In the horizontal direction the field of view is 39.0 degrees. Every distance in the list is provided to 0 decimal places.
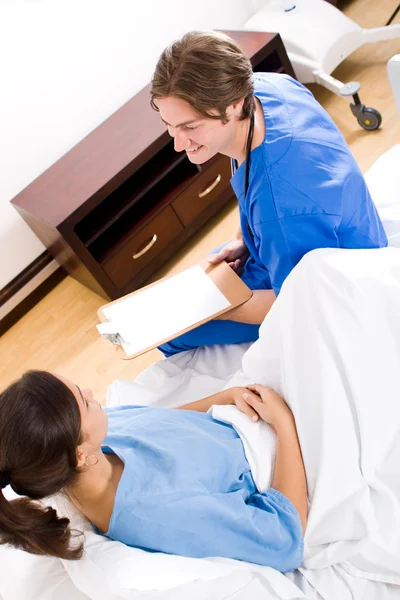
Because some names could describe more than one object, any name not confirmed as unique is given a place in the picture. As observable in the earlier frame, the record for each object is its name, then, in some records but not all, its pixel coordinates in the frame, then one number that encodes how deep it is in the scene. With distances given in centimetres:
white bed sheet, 101
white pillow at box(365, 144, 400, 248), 155
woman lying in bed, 89
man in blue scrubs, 125
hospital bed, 88
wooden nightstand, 223
